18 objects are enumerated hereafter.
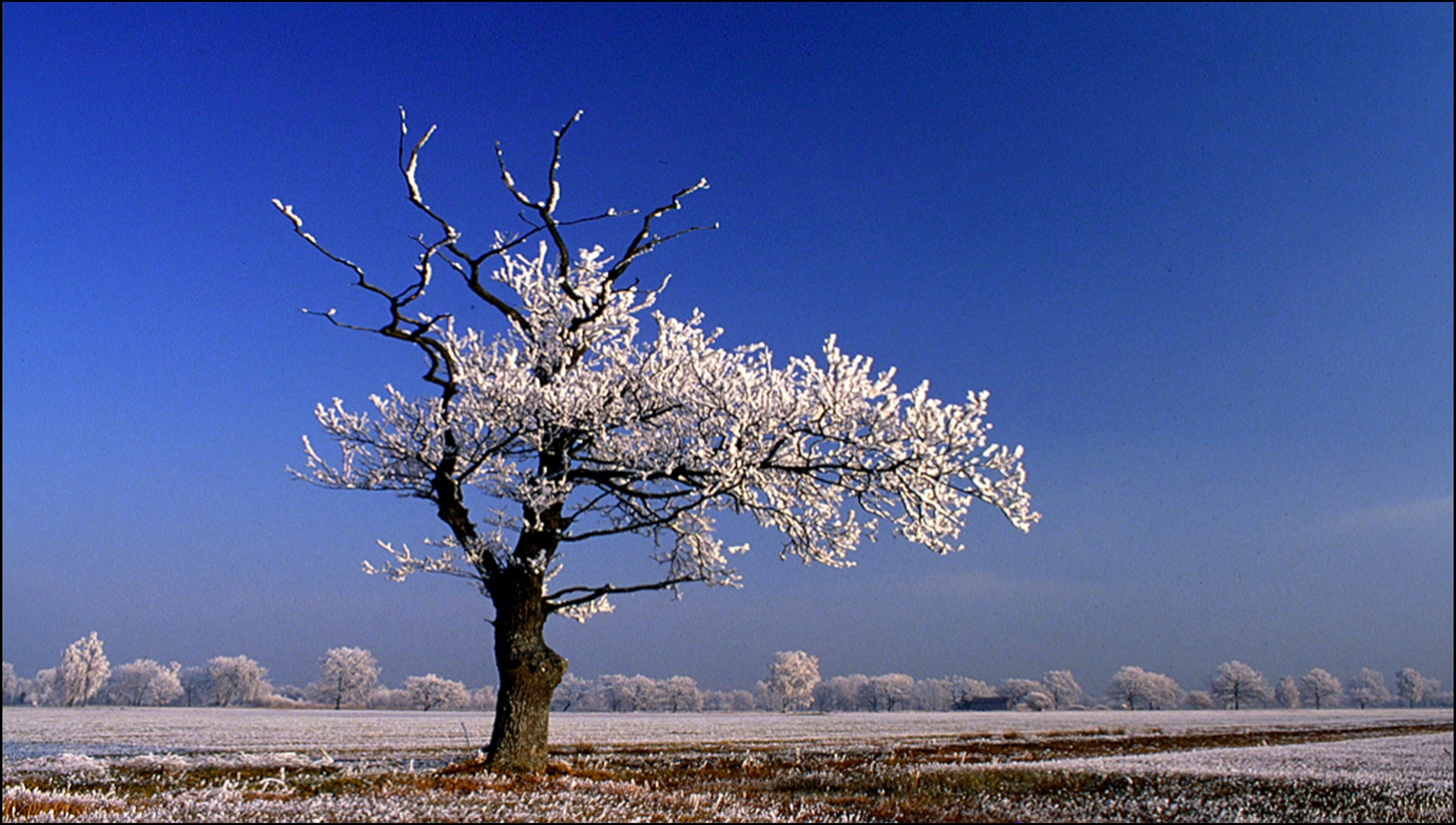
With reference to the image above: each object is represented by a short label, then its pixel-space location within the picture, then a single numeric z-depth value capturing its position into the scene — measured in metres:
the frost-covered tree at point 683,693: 181.25
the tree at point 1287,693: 196.75
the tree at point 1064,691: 196.00
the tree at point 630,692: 180.50
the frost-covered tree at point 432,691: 160.00
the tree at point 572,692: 187.01
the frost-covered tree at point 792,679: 158.00
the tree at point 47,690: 137.86
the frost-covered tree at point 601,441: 15.55
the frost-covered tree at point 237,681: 155.62
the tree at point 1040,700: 185.12
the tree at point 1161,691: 185.12
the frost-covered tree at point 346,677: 152.75
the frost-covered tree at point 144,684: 156.38
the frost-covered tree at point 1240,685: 184.00
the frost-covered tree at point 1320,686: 194.00
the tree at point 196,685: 166.75
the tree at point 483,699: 173.00
